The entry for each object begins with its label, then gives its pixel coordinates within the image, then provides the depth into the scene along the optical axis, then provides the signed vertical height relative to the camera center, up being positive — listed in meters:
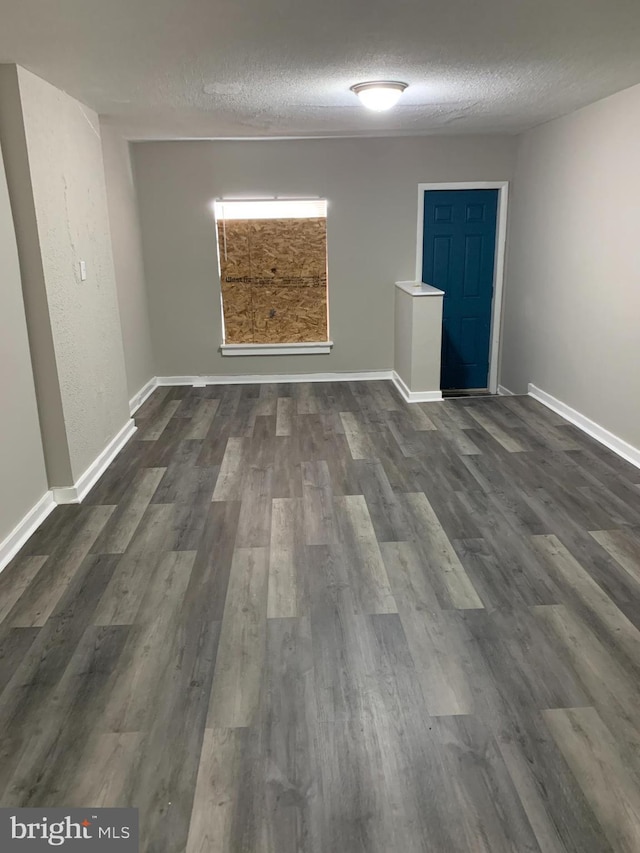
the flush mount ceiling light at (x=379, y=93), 3.66 +0.81
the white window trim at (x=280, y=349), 6.69 -1.08
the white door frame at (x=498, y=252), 6.35 -0.14
